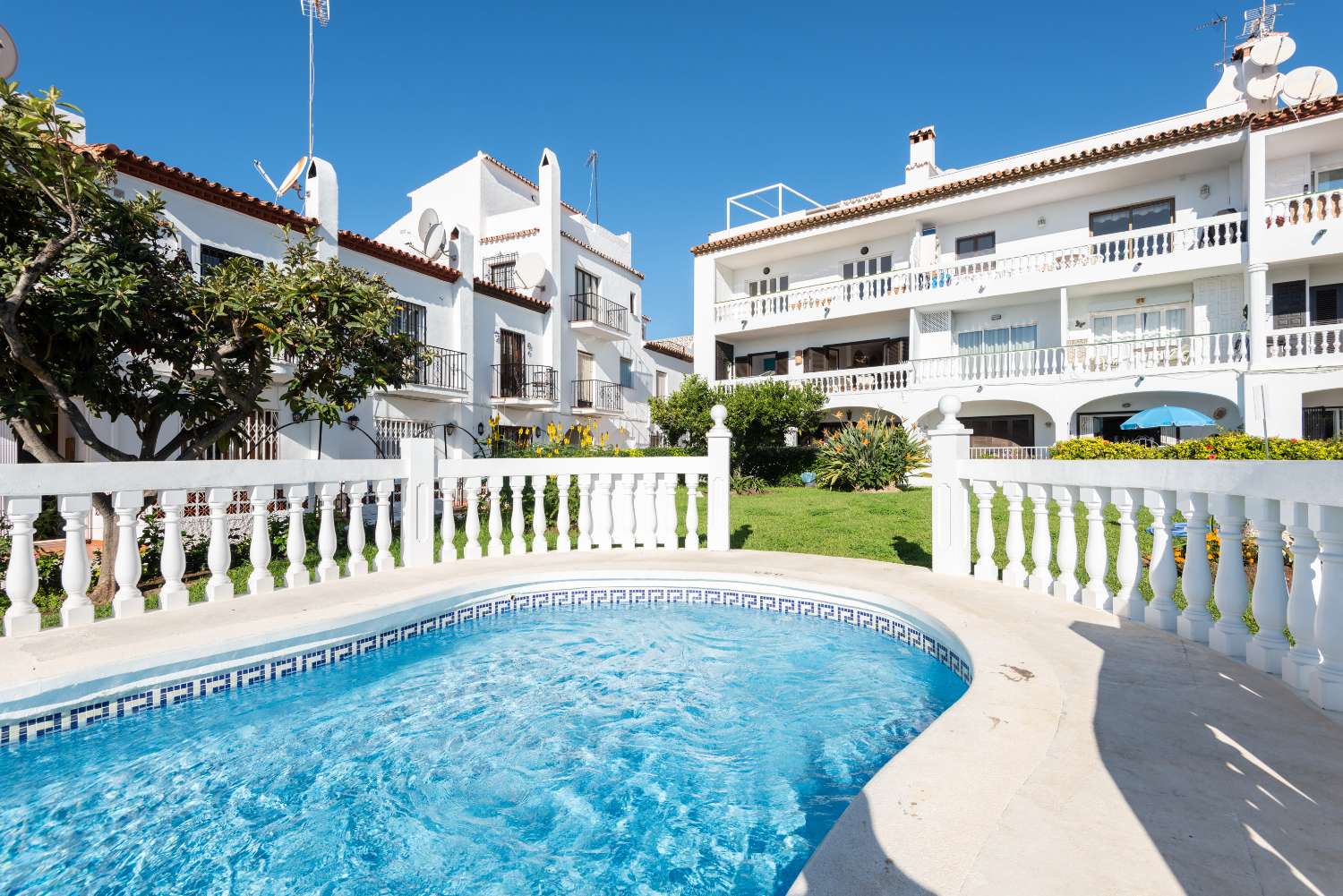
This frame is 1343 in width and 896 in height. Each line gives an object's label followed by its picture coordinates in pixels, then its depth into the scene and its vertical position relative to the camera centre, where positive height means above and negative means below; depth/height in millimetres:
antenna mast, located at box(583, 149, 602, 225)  26875 +11187
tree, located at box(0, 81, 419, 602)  4574 +1289
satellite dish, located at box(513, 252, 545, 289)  21000 +6257
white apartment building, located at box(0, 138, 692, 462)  12359 +4485
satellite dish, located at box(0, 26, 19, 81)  8016 +5226
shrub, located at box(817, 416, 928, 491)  14531 -184
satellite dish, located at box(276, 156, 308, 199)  13781 +6139
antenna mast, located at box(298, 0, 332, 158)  15289 +11007
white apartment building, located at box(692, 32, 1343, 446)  14078 +4548
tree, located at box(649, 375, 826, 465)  17016 +1176
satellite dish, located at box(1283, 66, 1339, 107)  14406 +8507
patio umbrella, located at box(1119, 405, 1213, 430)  13414 +703
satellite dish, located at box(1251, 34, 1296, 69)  14859 +9604
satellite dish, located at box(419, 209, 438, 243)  18036 +6796
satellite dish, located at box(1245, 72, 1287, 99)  14875 +8793
